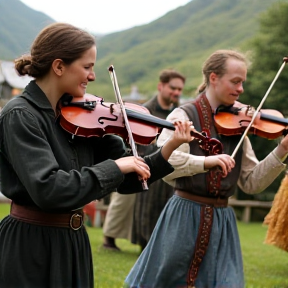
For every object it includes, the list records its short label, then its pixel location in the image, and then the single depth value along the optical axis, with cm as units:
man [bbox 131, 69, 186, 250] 705
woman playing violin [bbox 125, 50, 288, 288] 393
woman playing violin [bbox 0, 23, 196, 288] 245
